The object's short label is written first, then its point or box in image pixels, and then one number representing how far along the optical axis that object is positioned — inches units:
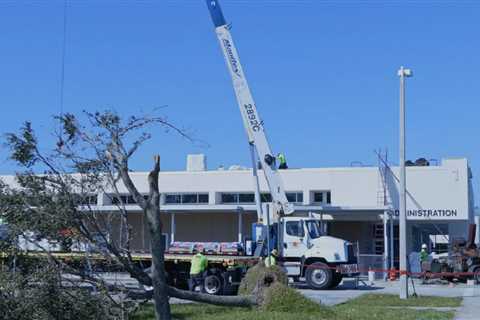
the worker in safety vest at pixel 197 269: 1031.0
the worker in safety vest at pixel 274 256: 1075.9
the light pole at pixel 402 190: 991.6
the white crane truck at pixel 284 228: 1229.7
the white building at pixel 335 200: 1647.4
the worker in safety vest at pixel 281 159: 1453.0
